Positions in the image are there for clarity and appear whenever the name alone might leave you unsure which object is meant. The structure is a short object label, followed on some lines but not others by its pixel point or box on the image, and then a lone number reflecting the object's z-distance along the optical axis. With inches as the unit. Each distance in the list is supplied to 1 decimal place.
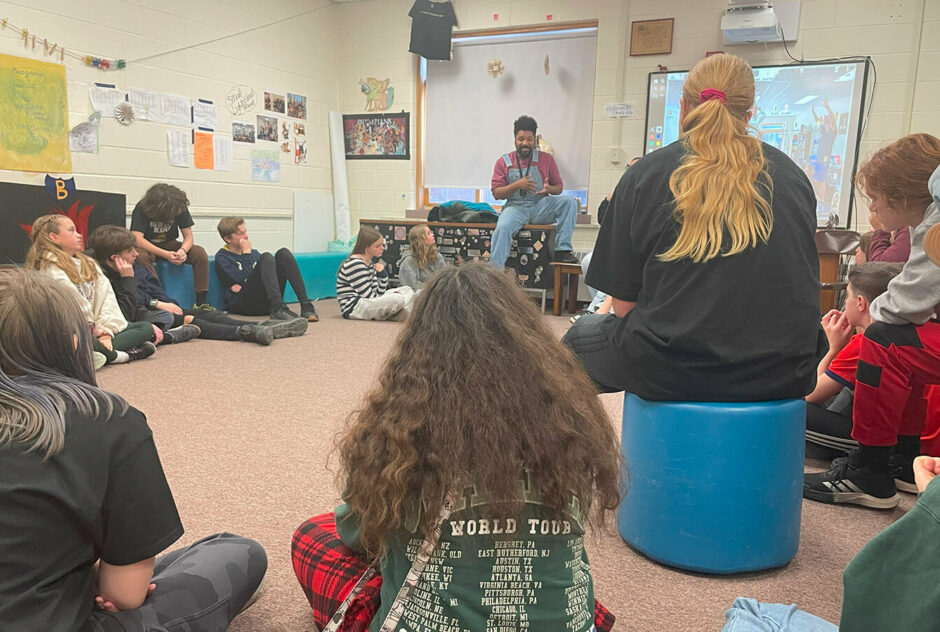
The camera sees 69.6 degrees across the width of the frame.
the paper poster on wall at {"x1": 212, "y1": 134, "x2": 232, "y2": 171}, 220.1
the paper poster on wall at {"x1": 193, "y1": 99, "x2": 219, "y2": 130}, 212.2
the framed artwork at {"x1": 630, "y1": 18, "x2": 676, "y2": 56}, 219.6
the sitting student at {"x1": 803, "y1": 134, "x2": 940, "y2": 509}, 71.7
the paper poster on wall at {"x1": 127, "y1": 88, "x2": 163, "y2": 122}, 192.4
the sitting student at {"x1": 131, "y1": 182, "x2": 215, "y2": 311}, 178.9
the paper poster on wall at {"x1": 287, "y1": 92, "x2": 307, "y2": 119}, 250.1
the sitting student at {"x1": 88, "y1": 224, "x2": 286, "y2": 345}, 149.8
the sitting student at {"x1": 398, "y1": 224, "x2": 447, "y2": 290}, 210.4
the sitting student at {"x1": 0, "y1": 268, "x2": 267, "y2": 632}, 33.4
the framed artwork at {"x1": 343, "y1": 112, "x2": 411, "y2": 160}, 267.7
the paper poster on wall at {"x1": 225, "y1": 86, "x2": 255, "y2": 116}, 224.5
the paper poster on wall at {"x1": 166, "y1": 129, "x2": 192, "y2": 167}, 203.9
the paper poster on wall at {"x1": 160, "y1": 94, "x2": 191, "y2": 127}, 201.9
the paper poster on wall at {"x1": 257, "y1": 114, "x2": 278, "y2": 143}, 237.5
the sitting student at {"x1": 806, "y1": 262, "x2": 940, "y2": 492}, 85.2
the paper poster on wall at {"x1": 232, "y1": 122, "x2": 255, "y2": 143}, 226.9
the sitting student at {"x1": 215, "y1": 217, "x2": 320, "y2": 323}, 192.2
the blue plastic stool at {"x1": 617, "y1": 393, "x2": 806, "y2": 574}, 59.6
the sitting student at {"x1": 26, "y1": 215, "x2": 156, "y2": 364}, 131.7
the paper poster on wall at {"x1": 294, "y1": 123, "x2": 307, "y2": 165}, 254.8
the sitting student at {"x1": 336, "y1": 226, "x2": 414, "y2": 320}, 198.7
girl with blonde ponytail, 59.4
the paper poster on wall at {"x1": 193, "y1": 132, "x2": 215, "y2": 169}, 213.2
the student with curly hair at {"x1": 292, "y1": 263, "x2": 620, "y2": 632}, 33.4
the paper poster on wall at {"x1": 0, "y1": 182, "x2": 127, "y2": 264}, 159.0
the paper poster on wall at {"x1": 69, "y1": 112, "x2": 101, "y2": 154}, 176.6
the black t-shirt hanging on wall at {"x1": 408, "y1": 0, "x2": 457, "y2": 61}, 247.6
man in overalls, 216.7
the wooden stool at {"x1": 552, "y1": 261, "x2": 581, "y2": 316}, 210.8
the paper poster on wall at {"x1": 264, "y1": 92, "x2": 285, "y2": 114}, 239.5
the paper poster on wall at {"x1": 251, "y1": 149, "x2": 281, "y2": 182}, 235.9
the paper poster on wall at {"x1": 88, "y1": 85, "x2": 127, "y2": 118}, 181.3
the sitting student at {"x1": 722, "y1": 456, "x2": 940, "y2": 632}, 21.6
